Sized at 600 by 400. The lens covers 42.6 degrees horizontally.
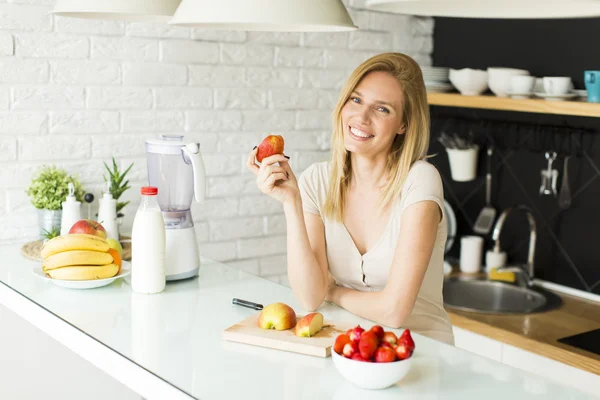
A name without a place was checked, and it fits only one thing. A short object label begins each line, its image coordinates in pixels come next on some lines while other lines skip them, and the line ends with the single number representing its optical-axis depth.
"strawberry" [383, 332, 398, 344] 1.48
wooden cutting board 1.63
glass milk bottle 2.06
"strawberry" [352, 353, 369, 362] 1.42
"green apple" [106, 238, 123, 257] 2.34
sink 3.09
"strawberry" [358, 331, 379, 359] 1.43
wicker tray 2.42
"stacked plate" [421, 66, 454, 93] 3.42
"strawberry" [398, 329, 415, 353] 1.45
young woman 2.00
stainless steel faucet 3.22
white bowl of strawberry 1.42
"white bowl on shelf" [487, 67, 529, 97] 3.14
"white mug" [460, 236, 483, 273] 3.42
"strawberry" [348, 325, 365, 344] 1.46
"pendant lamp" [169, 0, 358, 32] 1.36
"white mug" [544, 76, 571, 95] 2.92
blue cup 2.77
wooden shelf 2.80
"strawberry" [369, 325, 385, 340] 1.48
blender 2.17
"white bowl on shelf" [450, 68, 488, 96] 3.26
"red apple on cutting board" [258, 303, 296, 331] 1.73
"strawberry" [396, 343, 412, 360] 1.43
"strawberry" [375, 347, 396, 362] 1.42
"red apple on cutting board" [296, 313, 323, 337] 1.68
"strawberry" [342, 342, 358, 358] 1.44
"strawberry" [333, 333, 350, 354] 1.46
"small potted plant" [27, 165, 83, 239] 2.56
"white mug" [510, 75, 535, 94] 3.01
